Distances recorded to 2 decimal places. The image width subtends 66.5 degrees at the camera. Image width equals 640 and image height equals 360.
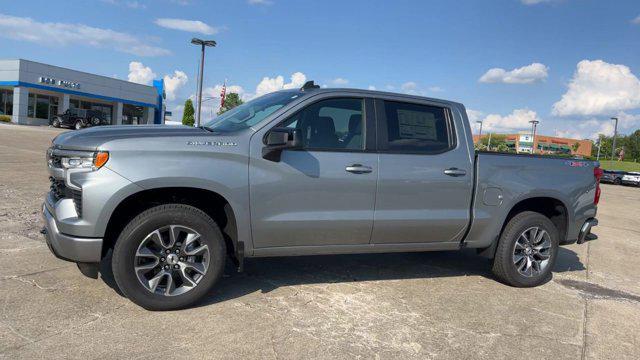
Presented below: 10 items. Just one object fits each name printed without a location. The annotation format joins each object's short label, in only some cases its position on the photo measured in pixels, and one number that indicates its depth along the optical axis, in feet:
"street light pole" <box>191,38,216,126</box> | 86.22
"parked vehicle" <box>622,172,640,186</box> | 122.72
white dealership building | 135.64
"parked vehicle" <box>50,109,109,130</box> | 130.62
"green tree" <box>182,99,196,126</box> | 172.14
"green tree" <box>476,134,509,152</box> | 373.05
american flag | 161.75
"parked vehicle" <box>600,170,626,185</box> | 127.58
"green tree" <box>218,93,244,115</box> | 303.50
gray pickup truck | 11.95
